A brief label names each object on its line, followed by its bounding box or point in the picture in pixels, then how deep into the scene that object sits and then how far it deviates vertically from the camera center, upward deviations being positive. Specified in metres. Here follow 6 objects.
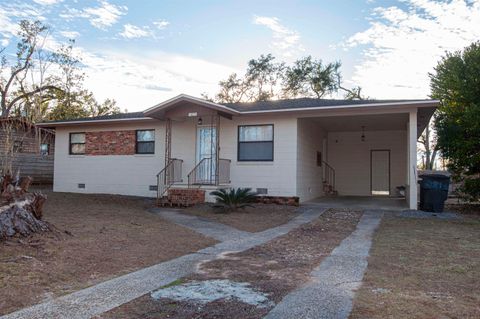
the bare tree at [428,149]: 34.59 +2.35
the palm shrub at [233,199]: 11.74 -0.72
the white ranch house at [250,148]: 13.67 +0.99
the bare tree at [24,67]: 28.70 +7.26
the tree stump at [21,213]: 6.09 -0.64
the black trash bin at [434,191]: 12.05 -0.43
